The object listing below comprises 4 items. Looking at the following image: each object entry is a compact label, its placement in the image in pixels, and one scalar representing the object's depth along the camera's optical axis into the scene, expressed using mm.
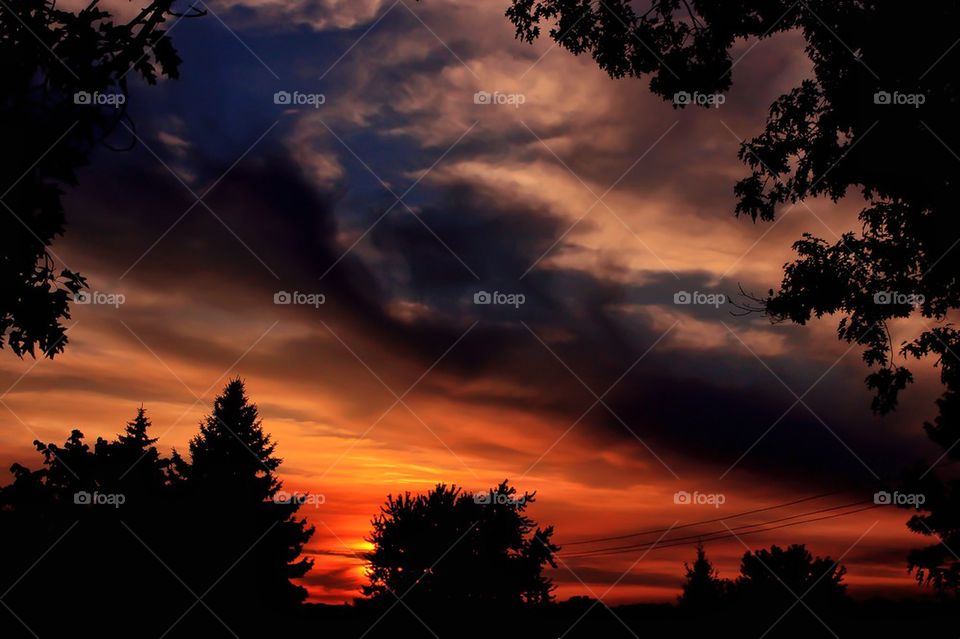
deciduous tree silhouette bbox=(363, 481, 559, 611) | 44375
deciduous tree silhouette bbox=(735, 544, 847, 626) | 75188
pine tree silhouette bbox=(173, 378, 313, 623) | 41031
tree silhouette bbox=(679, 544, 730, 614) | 96625
